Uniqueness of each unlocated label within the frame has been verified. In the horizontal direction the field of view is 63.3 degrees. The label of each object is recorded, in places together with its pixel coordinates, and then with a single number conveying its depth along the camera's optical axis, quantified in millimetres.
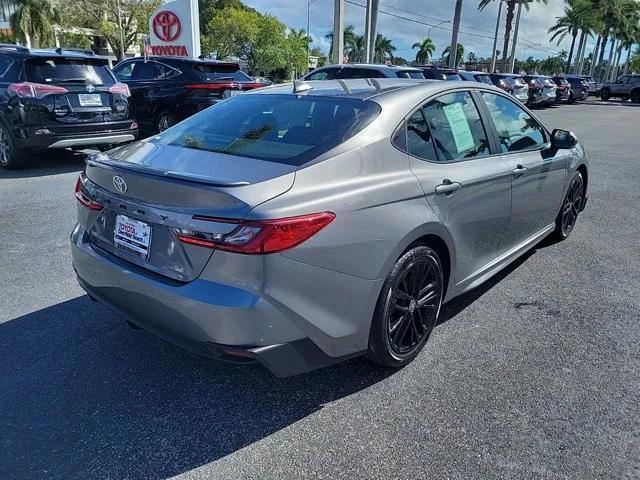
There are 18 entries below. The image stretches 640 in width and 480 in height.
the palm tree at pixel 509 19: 40453
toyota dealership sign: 16656
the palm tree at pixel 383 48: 96812
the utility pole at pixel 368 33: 24175
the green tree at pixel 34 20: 41625
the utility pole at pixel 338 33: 19809
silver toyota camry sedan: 2205
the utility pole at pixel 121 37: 37084
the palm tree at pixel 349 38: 89069
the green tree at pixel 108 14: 39562
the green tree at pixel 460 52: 87250
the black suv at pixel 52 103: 7348
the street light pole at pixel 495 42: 43512
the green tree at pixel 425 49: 97625
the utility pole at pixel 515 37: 42156
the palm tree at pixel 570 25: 57841
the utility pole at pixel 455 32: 32531
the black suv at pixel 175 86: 10062
